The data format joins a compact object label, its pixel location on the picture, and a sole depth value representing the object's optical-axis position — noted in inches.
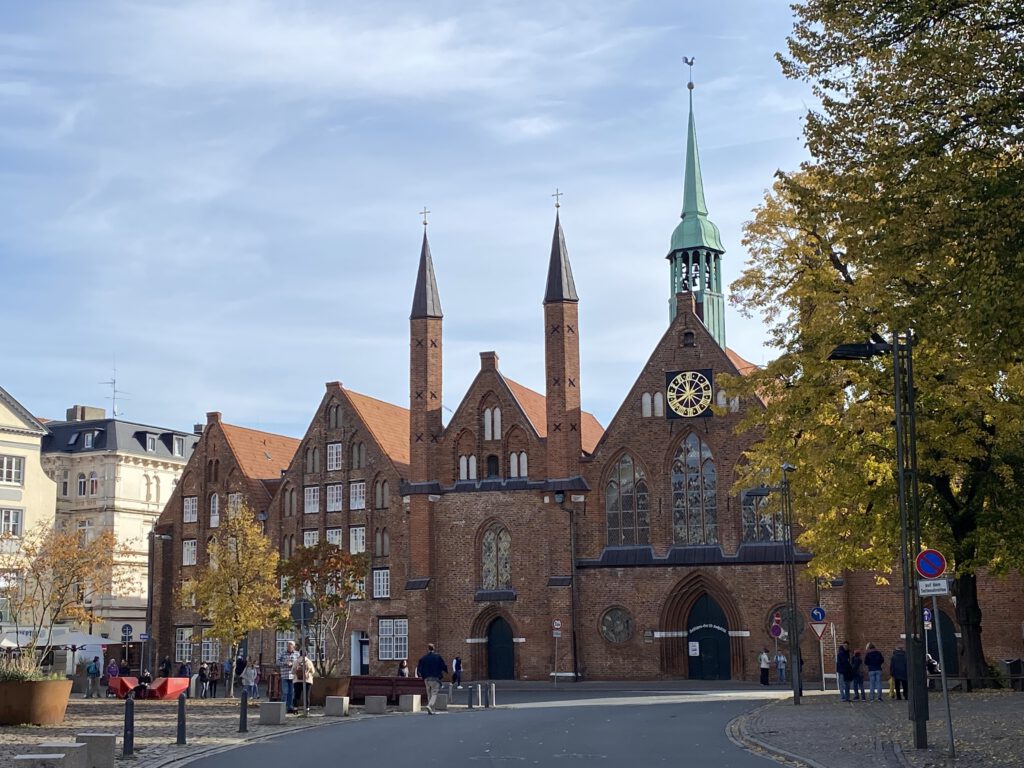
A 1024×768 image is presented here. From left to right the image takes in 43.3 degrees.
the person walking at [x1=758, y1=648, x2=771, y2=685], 2043.6
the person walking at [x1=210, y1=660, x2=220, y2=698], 2121.1
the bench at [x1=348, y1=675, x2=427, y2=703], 1413.6
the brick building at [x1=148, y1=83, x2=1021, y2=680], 2247.8
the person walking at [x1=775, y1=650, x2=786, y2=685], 2107.5
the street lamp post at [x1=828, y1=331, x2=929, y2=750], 804.0
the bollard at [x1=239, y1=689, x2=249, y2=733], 1050.7
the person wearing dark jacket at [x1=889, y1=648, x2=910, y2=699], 1363.2
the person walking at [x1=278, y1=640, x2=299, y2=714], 1296.8
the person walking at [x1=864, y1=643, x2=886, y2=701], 1364.4
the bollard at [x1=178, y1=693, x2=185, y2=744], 941.6
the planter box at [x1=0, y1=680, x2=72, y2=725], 1050.7
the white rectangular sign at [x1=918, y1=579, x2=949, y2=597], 770.8
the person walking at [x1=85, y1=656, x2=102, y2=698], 2026.3
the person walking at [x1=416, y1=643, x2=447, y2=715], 1434.5
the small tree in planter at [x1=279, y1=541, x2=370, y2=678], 1569.9
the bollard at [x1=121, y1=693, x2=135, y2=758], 845.2
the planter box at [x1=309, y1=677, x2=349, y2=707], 1460.4
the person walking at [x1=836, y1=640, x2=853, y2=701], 1330.0
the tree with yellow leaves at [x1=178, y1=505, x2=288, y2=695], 2055.9
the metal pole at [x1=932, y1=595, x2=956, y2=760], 740.6
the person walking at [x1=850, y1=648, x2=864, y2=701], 1334.9
